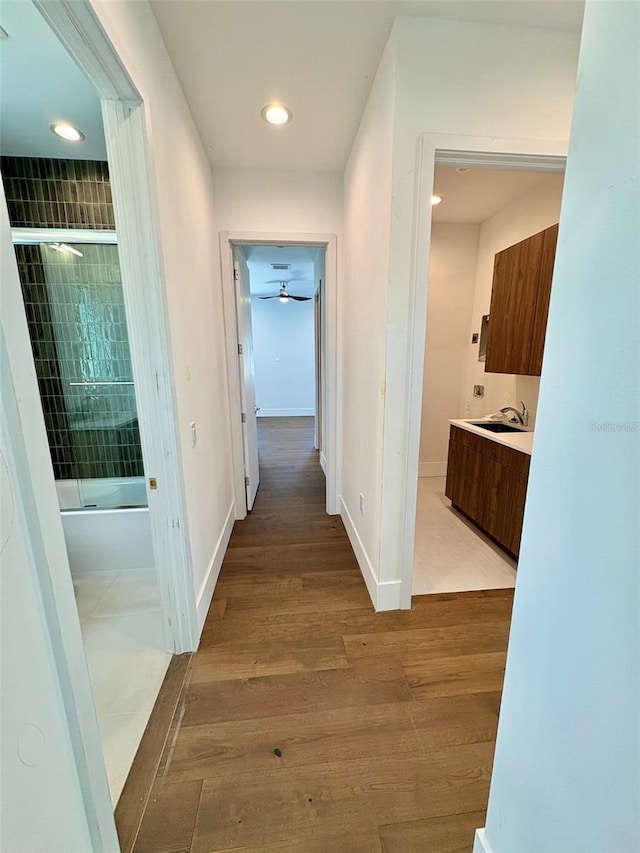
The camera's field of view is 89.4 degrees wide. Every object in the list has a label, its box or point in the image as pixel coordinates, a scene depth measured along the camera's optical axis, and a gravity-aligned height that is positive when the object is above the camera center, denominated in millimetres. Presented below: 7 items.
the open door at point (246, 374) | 2710 -152
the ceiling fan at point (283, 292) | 5702 +1176
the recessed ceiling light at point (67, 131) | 1738 +1224
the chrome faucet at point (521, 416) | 2863 -528
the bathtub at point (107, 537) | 2098 -1156
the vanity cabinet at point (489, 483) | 2146 -954
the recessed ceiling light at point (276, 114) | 1806 +1352
